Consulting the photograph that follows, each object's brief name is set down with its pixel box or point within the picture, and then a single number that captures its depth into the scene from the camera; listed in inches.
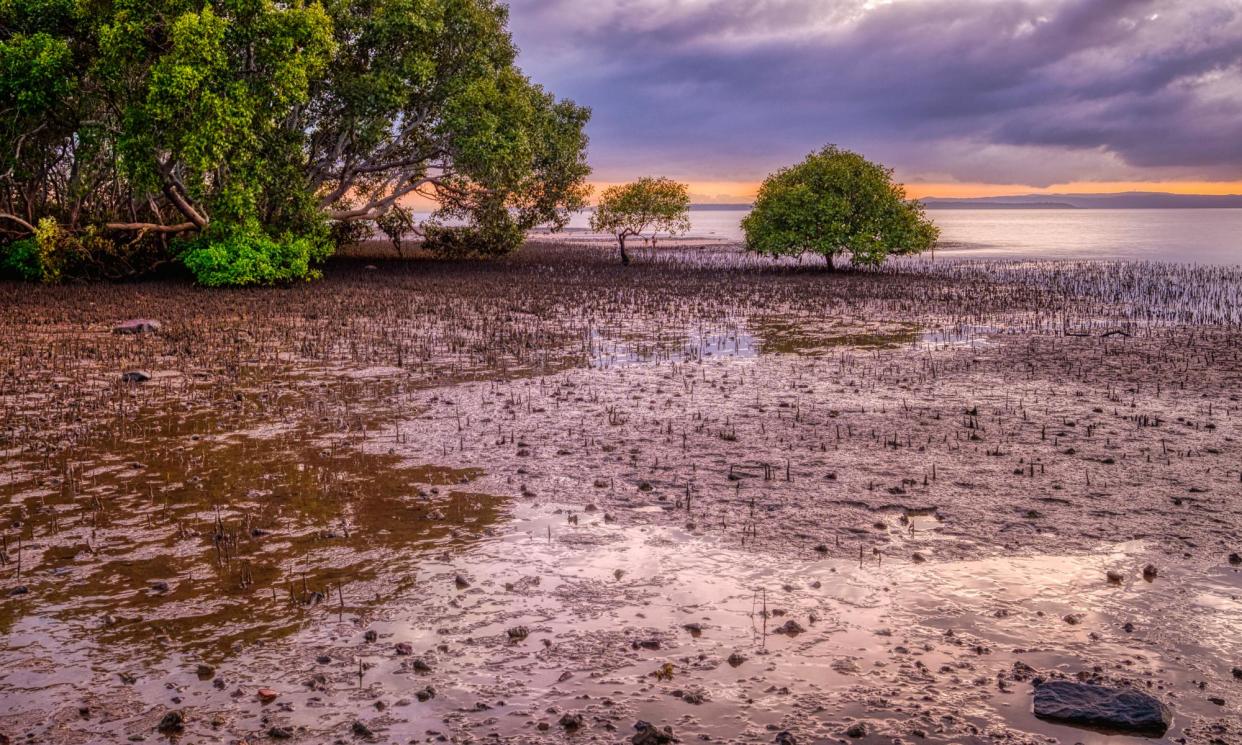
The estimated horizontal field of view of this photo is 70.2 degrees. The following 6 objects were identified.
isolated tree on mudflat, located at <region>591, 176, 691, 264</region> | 1809.8
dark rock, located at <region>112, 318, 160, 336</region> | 765.9
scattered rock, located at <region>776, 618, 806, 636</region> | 244.5
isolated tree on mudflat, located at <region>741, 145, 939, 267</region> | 1517.0
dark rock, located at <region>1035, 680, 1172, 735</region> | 199.0
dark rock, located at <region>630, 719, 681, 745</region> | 192.7
